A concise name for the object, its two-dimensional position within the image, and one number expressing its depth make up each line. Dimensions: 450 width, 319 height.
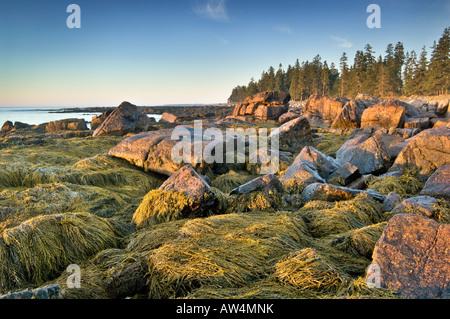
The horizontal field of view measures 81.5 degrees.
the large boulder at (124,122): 15.63
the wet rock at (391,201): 5.04
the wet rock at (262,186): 5.48
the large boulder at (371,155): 8.31
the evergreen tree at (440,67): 53.94
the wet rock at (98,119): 20.38
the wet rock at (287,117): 26.75
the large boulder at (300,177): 6.33
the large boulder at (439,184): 5.32
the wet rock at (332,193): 5.44
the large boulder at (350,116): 20.58
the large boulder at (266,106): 32.97
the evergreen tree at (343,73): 68.62
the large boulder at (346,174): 7.34
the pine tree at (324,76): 70.85
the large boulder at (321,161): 7.95
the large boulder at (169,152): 7.97
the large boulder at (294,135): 12.87
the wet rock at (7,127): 24.04
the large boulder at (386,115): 17.28
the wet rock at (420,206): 4.11
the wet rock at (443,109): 23.73
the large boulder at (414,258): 2.44
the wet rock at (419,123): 16.19
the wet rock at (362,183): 6.88
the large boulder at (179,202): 4.64
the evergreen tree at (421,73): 60.81
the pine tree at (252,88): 101.12
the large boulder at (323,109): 27.44
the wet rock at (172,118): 31.94
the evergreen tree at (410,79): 62.78
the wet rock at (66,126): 21.87
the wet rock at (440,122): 15.31
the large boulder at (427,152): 7.23
